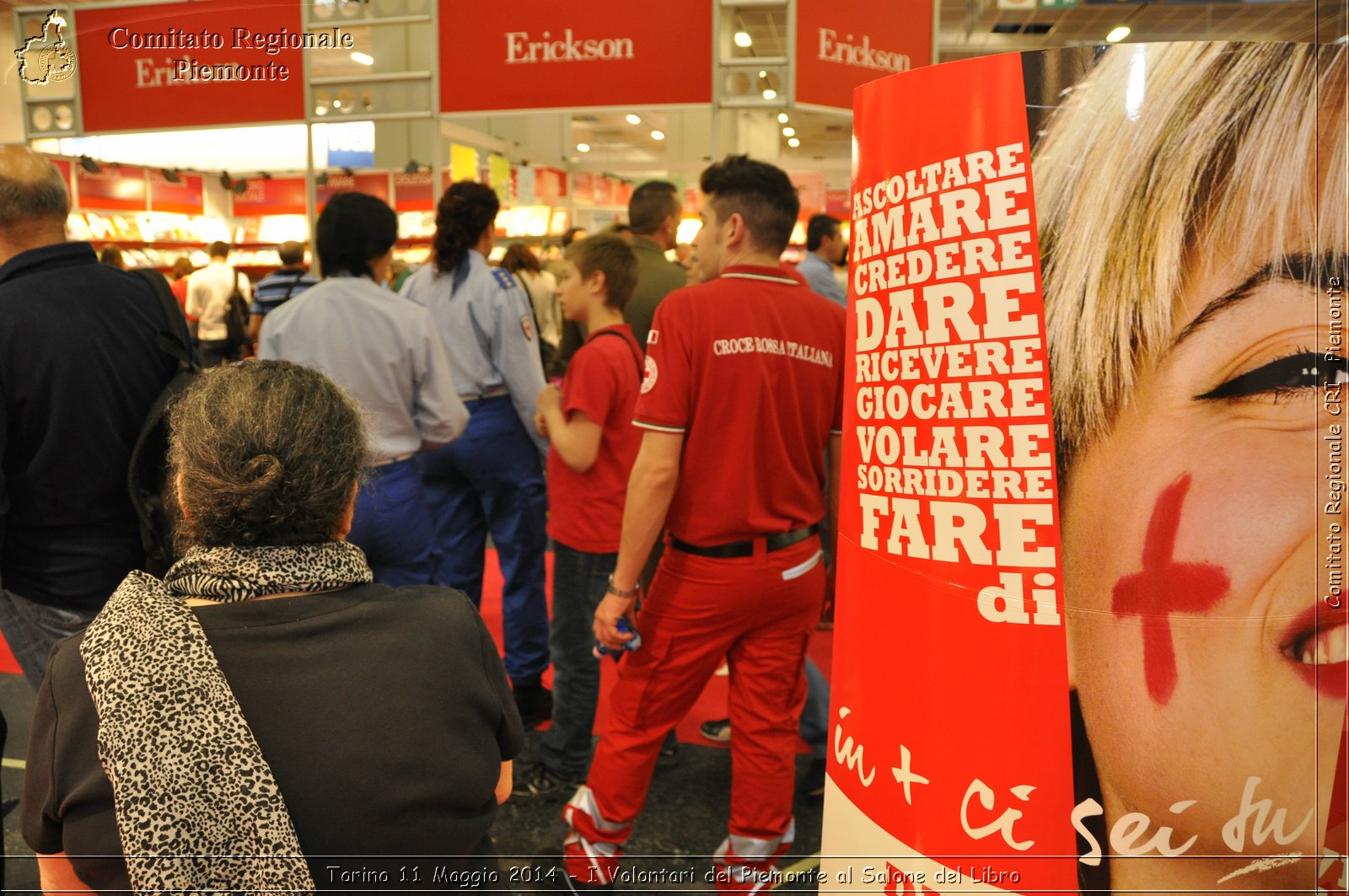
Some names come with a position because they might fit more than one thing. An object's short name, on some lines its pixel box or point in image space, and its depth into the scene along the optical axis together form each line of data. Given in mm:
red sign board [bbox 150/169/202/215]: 11422
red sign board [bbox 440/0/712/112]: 4766
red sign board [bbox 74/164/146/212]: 10438
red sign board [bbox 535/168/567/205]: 9914
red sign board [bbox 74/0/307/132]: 5242
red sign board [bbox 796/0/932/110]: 4656
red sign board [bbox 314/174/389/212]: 11180
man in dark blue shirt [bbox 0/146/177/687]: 2076
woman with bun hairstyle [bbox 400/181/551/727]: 3223
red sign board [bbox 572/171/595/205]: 11203
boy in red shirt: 2658
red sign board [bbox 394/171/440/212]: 11086
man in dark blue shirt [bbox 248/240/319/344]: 5680
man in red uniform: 2141
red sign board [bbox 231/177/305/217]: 12172
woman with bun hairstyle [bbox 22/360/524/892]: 1034
